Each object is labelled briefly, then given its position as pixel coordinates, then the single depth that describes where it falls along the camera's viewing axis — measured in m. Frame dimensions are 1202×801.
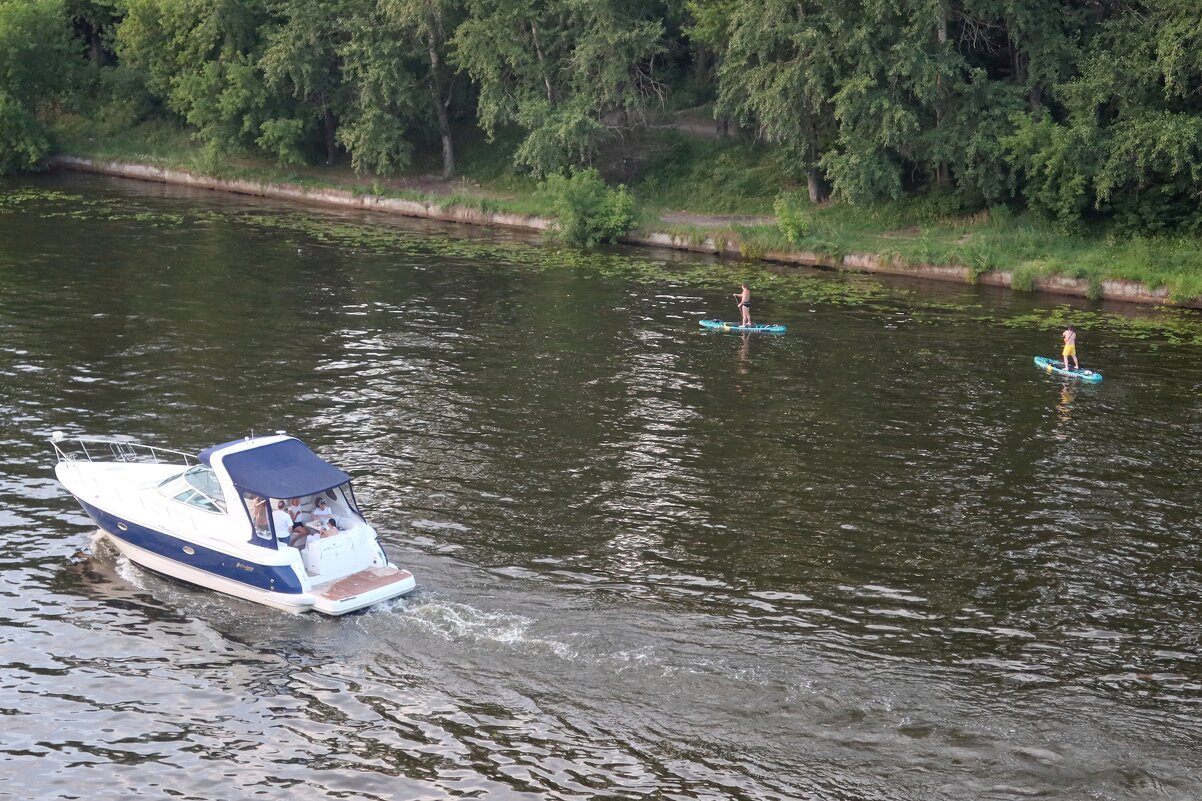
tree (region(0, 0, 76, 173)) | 68.12
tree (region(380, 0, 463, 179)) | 61.22
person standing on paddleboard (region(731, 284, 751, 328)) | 40.47
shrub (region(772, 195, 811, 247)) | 52.56
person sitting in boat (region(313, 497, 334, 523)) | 22.58
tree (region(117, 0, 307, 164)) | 65.94
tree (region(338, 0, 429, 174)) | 62.78
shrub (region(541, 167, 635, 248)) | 55.37
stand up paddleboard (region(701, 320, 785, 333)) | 40.34
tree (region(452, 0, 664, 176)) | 57.84
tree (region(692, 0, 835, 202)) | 52.06
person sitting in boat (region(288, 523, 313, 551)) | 22.11
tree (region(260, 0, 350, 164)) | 64.38
